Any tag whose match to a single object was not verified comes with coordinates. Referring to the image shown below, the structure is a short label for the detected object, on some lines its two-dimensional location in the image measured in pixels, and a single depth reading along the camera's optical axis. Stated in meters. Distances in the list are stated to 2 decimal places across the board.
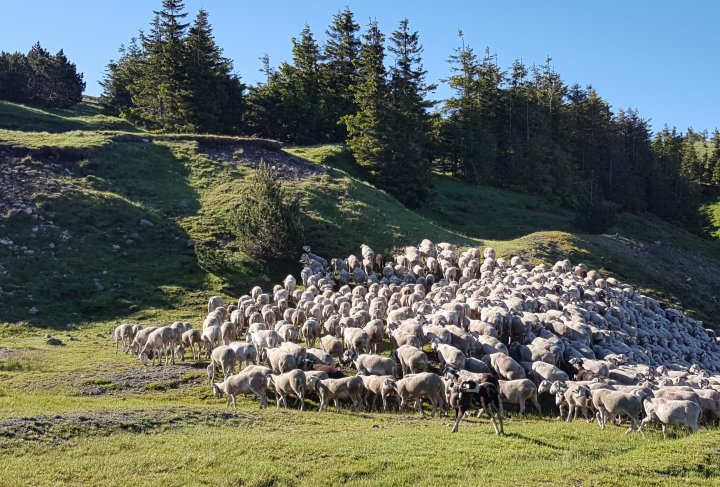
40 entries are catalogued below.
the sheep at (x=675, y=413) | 16.82
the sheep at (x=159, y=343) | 26.44
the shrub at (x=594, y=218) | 67.31
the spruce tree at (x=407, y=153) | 65.94
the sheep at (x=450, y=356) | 21.47
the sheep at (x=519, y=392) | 19.52
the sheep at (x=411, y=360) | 21.64
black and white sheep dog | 16.48
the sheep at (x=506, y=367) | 21.17
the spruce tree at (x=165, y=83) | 70.06
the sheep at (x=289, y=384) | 19.97
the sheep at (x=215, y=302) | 34.59
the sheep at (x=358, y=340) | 24.84
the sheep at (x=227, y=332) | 27.22
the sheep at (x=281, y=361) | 21.92
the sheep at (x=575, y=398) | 19.05
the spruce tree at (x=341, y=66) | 76.81
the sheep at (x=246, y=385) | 20.52
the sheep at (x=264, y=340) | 25.06
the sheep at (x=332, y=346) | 25.14
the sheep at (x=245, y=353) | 23.39
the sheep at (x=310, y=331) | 27.50
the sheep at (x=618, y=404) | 17.55
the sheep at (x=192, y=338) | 27.12
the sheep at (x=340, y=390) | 19.88
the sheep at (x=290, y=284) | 36.81
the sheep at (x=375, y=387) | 20.00
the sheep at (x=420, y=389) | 19.17
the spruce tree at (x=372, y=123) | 65.69
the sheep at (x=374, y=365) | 21.44
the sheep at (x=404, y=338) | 23.59
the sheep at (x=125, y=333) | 29.43
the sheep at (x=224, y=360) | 22.86
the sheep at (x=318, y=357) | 22.83
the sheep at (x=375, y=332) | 26.22
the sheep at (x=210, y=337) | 27.03
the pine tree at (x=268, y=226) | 42.75
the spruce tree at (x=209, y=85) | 70.62
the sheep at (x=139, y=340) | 27.52
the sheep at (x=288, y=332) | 26.42
